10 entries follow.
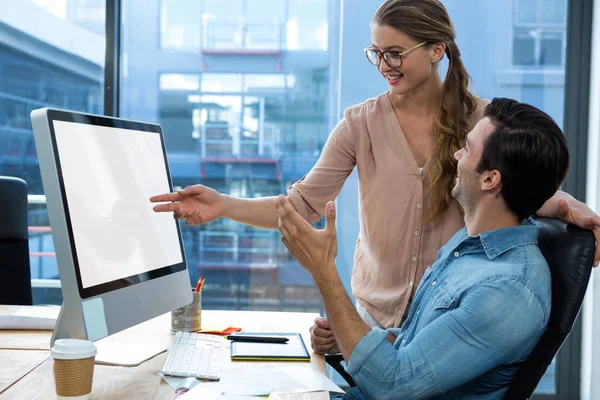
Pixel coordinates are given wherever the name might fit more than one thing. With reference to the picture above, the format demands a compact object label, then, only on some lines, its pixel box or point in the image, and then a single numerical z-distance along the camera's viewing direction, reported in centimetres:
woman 179
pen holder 172
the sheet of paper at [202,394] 117
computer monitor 121
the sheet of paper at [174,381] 126
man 116
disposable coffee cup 106
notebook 148
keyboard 133
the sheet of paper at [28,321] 170
